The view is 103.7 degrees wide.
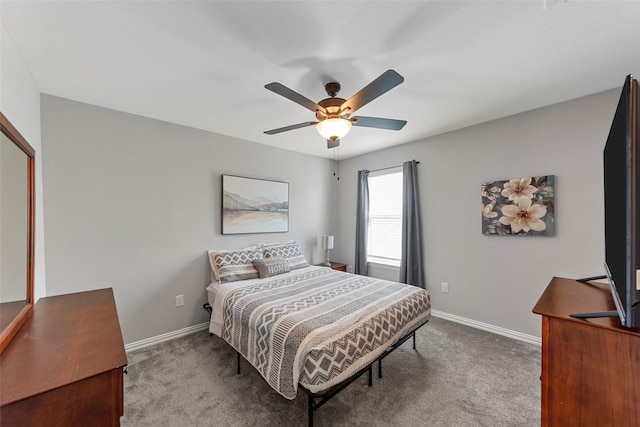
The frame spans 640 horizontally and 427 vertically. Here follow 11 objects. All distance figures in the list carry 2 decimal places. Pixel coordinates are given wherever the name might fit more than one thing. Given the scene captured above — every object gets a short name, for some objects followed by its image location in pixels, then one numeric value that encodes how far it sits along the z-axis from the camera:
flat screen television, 0.79
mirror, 1.16
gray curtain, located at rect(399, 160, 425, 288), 3.63
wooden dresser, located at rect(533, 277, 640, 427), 0.81
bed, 1.58
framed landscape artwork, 3.40
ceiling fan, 1.65
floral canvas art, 2.62
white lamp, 4.34
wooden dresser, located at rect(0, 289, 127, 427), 0.78
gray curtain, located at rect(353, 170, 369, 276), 4.39
